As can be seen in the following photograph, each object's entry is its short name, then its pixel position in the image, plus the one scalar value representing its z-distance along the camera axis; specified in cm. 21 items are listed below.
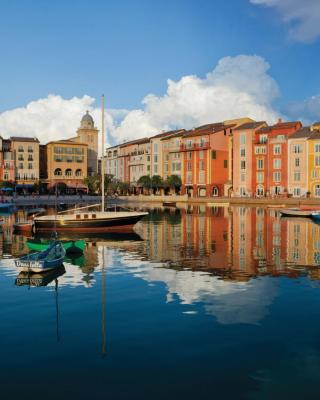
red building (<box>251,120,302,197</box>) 9969
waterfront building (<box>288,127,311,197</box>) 9619
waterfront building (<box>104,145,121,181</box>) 14938
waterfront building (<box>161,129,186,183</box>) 12162
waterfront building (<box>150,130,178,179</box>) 12788
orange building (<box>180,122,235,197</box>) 11262
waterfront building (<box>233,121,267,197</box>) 10531
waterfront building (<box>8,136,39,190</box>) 13400
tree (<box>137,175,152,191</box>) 12320
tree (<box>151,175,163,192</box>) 12125
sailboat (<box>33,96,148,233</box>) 4400
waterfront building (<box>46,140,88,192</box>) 13900
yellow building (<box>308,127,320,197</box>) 9450
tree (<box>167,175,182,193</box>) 11875
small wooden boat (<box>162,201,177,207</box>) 9506
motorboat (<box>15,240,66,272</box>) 2267
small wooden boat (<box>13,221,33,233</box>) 4441
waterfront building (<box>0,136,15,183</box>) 13100
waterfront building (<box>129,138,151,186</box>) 13288
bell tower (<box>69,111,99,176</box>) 15475
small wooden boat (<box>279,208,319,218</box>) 6384
